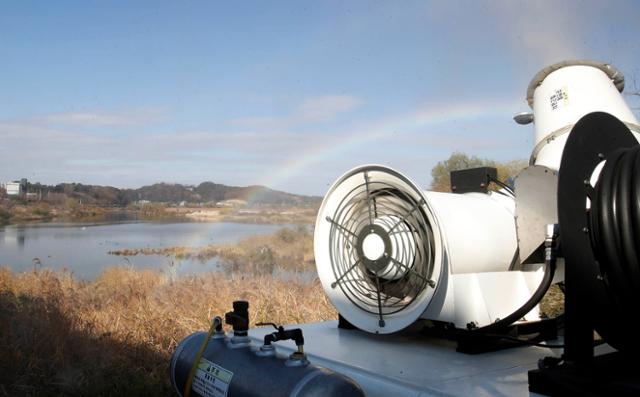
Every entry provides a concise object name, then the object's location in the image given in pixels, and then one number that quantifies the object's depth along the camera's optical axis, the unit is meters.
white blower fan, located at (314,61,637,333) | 2.46
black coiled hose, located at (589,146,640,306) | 1.62
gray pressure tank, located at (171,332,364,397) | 1.94
